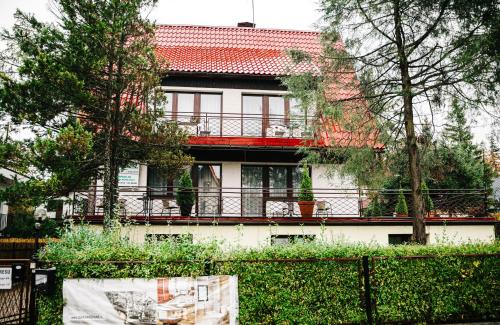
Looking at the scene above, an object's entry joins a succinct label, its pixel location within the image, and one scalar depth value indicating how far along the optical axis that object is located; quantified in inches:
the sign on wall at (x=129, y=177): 612.4
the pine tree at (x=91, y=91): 410.9
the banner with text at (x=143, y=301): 271.9
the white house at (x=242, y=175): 553.3
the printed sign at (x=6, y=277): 277.1
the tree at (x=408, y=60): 391.5
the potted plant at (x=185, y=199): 565.0
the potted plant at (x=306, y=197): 573.0
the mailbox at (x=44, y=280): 265.1
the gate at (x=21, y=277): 278.7
